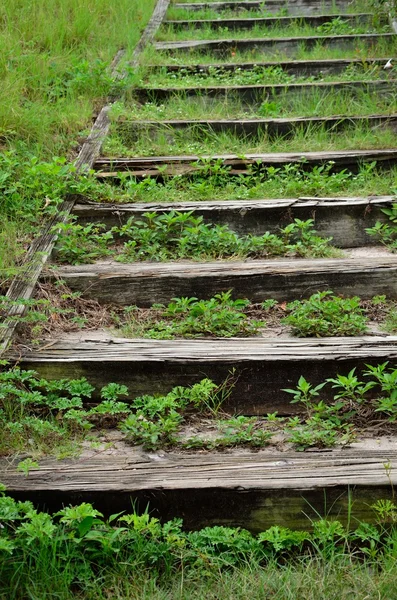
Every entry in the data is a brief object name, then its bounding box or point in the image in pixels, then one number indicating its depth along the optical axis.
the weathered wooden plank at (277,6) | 6.81
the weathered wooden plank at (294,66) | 5.34
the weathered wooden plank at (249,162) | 3.99
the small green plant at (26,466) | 2.13
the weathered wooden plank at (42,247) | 2.78
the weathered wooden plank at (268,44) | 5.88
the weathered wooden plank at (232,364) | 2.54
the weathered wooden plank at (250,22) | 6.41
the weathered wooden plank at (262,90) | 4.90
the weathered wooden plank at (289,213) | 3.52
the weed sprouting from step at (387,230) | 3.45
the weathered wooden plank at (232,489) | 2.05
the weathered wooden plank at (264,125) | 4.43
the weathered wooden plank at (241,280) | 3.04
